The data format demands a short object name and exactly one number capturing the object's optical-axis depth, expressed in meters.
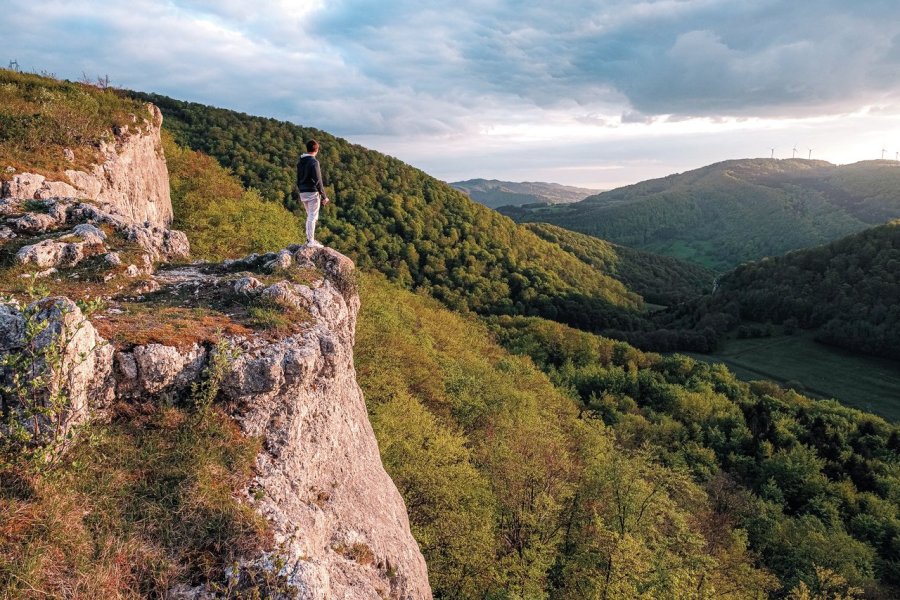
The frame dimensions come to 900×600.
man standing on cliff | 15.81
